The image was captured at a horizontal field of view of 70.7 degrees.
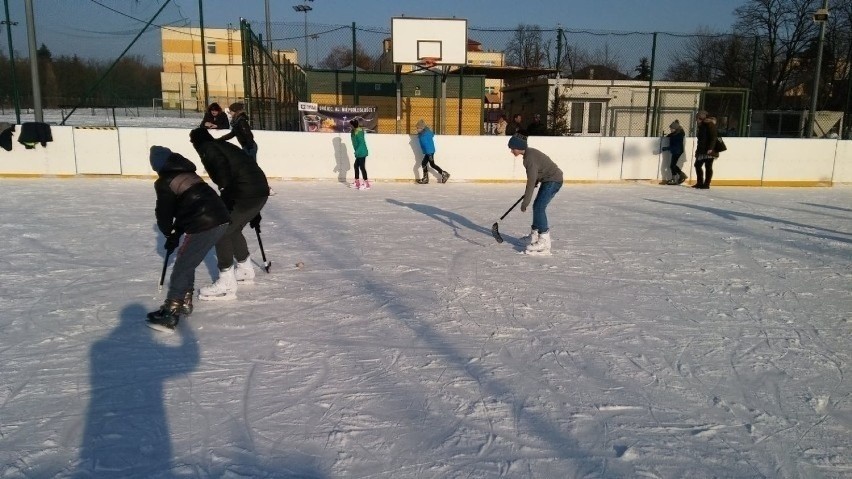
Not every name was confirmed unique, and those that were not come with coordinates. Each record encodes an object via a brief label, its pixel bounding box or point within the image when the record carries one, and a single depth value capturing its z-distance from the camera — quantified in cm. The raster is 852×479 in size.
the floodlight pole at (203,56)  1376
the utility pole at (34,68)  1309
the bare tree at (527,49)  1592
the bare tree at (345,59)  1543
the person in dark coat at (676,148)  1391
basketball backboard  1714
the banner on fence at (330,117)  1484
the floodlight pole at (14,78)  1314
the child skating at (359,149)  1230
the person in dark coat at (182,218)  410
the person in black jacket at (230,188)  473
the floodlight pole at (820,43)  1437
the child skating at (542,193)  662
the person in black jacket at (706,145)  1293
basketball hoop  1712
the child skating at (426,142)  1301
